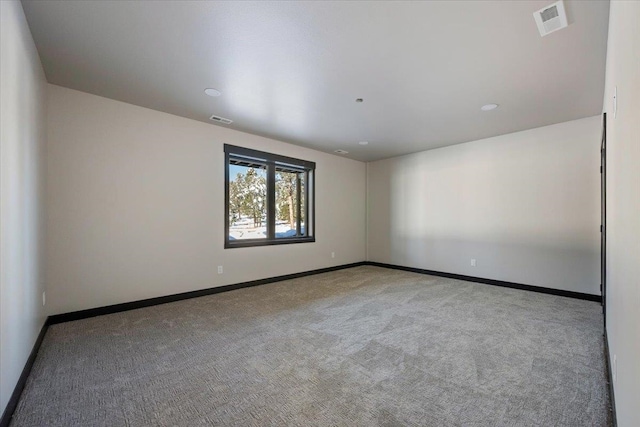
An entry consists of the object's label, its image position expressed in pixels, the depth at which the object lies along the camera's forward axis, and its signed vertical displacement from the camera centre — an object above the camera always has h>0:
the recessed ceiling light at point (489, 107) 3.48 +1.34
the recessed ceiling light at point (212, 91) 3.11 +1.37
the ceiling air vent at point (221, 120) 3.99 +1.37
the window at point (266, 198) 4.64 +0.30
